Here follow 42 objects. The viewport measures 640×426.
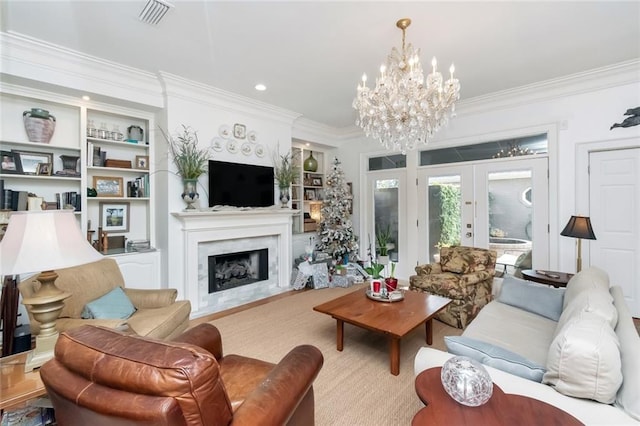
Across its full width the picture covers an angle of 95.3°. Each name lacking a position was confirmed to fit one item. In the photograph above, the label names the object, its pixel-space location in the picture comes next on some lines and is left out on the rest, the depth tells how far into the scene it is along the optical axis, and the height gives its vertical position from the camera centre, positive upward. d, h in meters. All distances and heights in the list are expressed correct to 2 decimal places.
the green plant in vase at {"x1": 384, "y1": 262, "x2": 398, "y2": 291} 2.98 -0.74
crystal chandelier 2.44 +0.97
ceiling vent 2.23 +1.59
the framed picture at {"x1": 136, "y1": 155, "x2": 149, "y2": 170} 3.81 +0.65
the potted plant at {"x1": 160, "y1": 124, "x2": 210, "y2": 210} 3.62 +0.64
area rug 1.94 -1.32
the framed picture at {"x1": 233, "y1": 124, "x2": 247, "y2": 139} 4.24 +1.18
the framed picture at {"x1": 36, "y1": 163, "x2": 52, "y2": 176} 3.14 +0.47
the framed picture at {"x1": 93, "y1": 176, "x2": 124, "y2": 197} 3.61 +0.33
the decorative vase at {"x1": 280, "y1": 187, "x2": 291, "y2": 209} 4.81 +0.23
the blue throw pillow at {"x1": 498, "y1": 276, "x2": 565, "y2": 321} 2.43 -0.77
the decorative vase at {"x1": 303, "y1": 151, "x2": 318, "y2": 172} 5.80 +0.93
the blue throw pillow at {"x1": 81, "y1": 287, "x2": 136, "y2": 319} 2.28 -0.77
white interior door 3.31 -0.08
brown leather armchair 0.84 -0.54
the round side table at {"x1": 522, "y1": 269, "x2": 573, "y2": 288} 3.01 -0.72
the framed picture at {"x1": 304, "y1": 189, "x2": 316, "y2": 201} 5.89 +0.32
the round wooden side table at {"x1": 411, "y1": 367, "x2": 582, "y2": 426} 1.06 -0.77
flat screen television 3.98 +0.39
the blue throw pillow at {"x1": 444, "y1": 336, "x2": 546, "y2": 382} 1.36 -0.73
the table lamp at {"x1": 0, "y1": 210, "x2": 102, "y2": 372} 1.36 -0.20
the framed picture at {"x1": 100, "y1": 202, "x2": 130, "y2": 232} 3.67 -0.06
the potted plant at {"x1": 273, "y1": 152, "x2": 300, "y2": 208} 4.74 +0.60
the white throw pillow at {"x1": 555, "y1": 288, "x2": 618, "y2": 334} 1.50 -0.53
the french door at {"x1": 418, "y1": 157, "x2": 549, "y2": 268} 3.88 +0.03
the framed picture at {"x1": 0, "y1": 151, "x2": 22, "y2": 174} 2.94 +0.51
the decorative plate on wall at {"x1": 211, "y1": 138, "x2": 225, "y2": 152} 4.01 +0.94
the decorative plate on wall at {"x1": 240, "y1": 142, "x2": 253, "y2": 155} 4.34 +0.94
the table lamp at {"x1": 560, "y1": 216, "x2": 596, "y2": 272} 2.98 -0.20
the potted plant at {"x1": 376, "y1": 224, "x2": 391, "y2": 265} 5.04 -0.48
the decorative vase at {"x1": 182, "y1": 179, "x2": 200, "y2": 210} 3.65 +0.26
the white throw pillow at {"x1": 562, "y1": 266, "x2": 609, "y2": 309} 1.98 -0.52
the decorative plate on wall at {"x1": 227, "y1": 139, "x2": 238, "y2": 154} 4.19 +0.95
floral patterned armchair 3.20 -0.81
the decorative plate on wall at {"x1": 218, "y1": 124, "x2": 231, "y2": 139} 4.09 +1.13
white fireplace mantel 3.71 -0.30
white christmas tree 5.39 -0.19
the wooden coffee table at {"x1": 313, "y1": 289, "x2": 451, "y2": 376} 2.34 -0.92
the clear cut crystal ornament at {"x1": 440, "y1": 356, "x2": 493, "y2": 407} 1.14 -0.69
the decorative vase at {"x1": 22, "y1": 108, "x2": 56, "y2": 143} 3.05 +0.93
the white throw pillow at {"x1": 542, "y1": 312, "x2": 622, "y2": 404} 1.15 -0.63
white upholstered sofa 1.15 -0.70
